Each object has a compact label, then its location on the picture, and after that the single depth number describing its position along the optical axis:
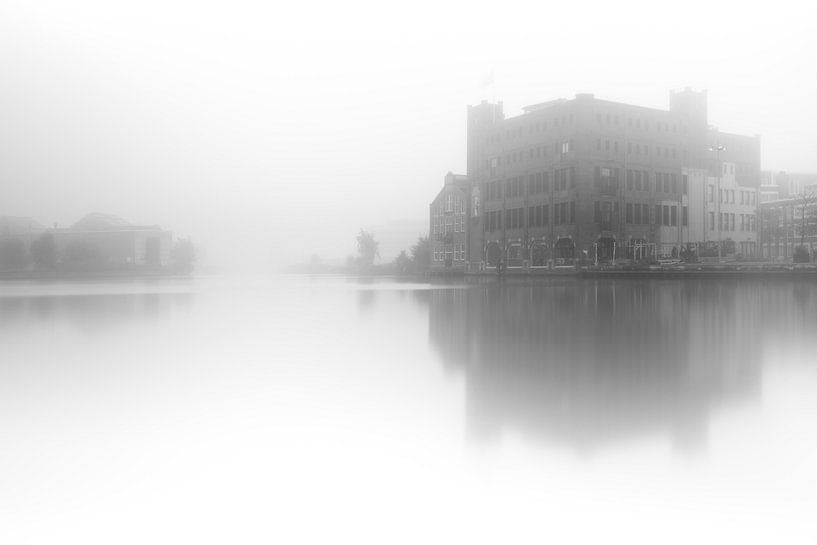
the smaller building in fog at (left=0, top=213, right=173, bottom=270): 105.19
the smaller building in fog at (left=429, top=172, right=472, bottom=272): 99.38
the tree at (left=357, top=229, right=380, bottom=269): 126.38
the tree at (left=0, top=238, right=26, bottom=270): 97.75
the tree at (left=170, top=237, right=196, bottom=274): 119.94
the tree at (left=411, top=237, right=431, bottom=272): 99.96
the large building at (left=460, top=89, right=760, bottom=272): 79.06
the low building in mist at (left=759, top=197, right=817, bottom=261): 84.62
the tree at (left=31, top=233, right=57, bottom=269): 101.62
